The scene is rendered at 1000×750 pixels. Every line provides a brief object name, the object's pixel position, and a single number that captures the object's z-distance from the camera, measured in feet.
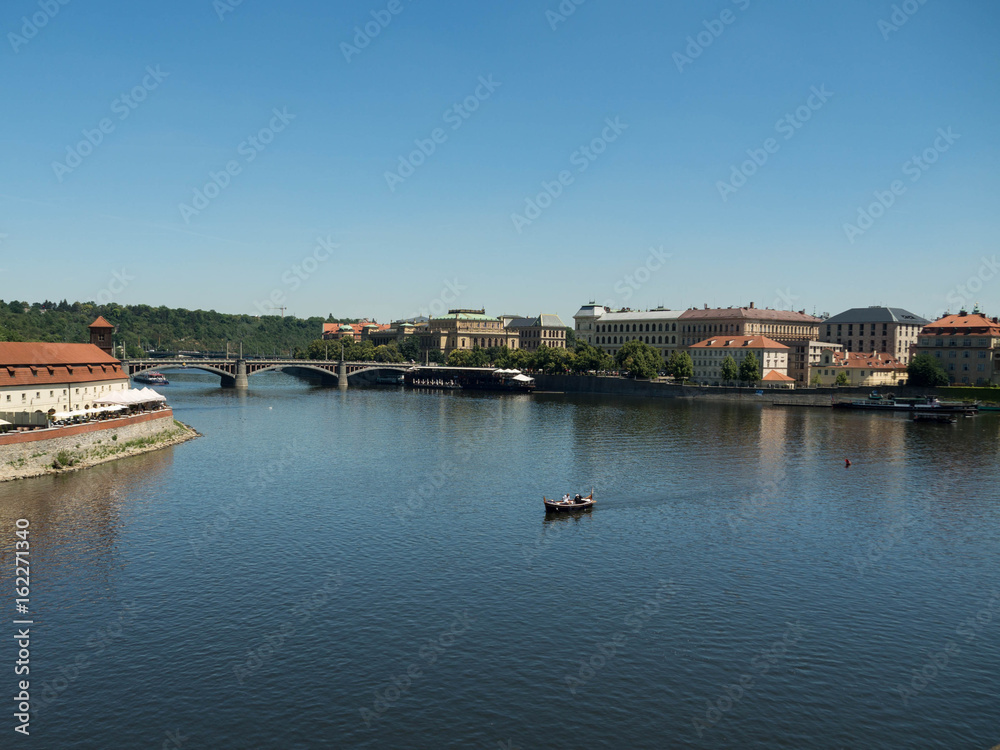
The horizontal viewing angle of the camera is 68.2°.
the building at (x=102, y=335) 388.16
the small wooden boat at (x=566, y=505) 196.54
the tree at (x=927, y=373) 556.10
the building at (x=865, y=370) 630.74
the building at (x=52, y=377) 257.96
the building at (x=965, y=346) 571.69
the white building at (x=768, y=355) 636.52
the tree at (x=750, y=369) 615.57
